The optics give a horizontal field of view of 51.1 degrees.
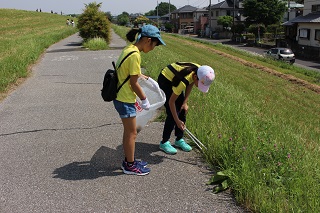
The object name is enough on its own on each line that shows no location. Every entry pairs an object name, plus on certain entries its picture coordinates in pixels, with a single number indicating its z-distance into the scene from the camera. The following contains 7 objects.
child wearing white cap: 3.84
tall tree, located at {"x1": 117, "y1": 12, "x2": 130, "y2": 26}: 103.46
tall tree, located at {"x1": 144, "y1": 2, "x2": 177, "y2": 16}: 157.27
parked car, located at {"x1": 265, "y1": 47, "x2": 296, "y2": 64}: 27.77
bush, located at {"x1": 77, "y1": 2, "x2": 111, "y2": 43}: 23.11
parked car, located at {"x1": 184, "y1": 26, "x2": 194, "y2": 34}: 82.60
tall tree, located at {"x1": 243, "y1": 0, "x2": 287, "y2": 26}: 49.97
